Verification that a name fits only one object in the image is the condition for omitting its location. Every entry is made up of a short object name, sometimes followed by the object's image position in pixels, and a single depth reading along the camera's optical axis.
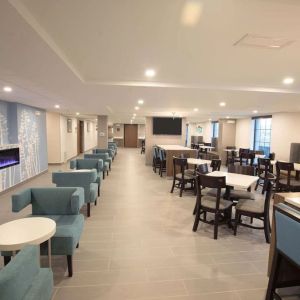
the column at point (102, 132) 10.34
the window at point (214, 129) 13.45
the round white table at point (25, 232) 1.69
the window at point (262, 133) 8.91
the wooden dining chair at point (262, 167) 5.72
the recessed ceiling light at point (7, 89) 3.87
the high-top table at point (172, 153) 7.13
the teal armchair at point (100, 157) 6.47
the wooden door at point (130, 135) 19.77
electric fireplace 5.08
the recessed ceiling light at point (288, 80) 3.38
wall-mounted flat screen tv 10.04
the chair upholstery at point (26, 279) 1.12
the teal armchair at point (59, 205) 2.30
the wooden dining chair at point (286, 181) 4.80
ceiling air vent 2.00
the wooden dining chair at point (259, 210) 3.00
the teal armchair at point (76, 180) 3.74
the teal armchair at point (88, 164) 5.35
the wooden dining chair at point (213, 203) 3.08
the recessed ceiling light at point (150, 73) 3.05
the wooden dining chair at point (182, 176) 5.05
